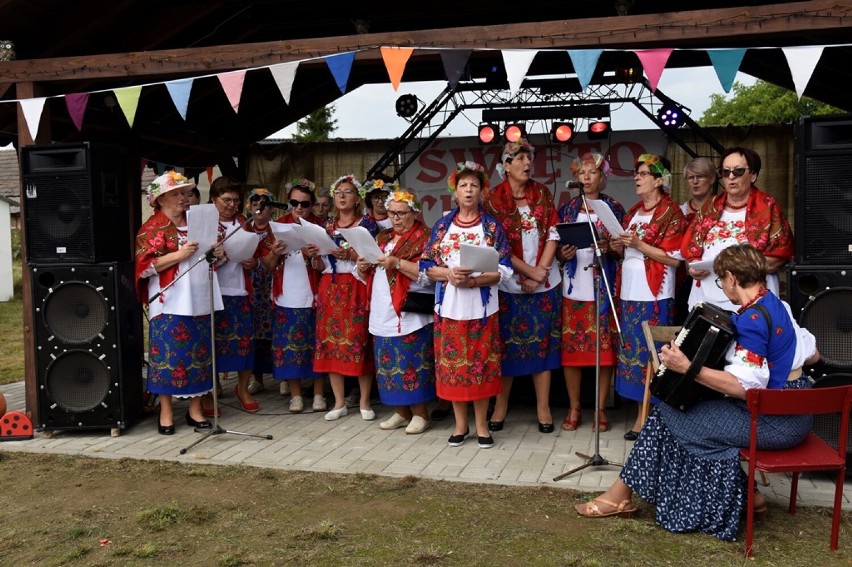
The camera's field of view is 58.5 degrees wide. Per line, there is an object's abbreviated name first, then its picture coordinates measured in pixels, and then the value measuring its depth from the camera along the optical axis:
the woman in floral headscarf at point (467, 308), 4.39
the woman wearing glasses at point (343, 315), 5.23
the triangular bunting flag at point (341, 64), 4.50
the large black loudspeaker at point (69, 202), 4.78
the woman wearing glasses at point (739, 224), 3.95
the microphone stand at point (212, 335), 4.54
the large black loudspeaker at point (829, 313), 3.69
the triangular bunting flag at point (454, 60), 4.36
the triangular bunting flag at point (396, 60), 4.42
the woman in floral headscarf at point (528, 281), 4.69
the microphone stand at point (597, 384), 3.87
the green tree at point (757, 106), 26.83
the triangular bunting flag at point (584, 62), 4.18
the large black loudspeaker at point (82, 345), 4.80
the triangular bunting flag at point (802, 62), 3.86
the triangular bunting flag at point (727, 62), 4.04
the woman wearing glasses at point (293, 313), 5.48
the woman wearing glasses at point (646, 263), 4.44
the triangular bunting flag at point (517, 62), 4.24
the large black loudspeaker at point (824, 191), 3.75
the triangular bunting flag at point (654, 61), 4.11
